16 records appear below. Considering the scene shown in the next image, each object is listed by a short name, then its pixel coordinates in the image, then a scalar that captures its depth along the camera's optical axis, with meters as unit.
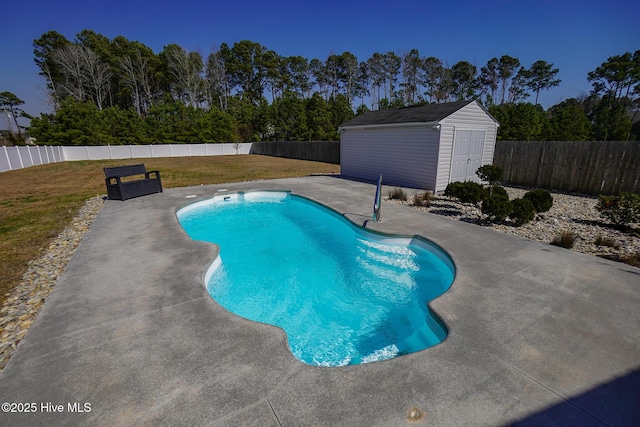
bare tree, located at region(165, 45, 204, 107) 40.19
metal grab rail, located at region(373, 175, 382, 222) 6.63
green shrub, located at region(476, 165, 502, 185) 10.40
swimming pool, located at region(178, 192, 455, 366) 3.82
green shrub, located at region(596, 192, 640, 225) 6.34
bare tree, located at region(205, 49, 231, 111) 44.41
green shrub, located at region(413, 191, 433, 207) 8.82
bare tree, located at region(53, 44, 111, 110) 34.78
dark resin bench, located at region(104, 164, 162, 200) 9.45
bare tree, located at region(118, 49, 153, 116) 39.12
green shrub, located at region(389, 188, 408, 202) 9.59
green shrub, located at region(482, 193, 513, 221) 6.60
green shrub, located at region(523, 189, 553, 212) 7.36
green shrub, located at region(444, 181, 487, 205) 8.33
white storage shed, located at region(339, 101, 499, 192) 10.62
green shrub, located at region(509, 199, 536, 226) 6.53
